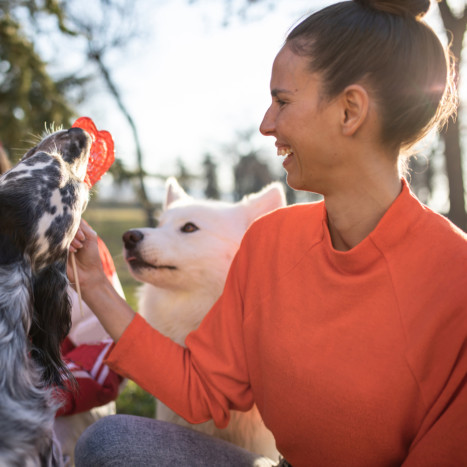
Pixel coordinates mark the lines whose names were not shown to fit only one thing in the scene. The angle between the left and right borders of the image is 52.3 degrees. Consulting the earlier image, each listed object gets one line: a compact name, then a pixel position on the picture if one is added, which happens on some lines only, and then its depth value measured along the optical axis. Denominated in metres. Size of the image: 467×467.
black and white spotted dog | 1.53
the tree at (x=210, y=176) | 24.91
